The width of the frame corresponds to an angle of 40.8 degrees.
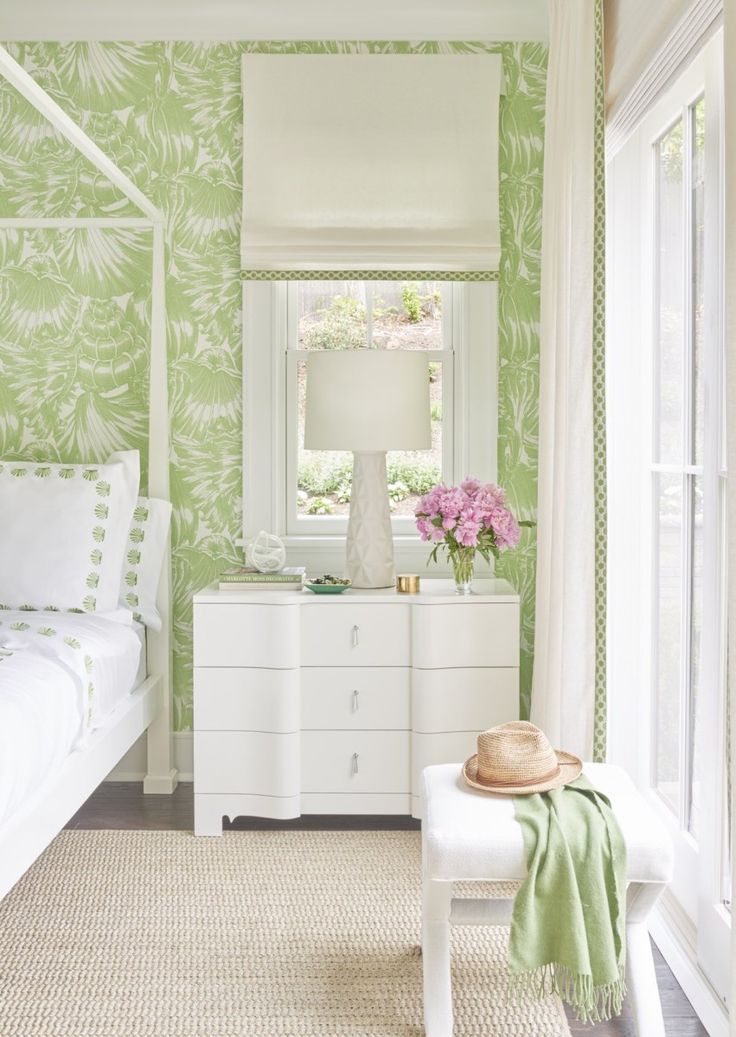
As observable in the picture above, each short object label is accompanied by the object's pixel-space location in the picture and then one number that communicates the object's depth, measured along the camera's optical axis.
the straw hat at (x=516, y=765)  1.96
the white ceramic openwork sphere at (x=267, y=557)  3.21
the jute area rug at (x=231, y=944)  2.03
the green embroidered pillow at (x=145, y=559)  3.31
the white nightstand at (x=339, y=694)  3.00
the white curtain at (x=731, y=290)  1.44
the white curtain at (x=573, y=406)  2.56
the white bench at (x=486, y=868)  1.78
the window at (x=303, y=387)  3.48
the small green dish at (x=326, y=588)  3.07
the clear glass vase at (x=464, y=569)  3.07
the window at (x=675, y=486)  2.18
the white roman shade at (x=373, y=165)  3.40
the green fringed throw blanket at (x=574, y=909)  1.77
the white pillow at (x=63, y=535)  3.02
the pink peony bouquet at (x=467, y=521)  3.02
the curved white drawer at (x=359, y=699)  3.04
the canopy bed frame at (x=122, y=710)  2.10
